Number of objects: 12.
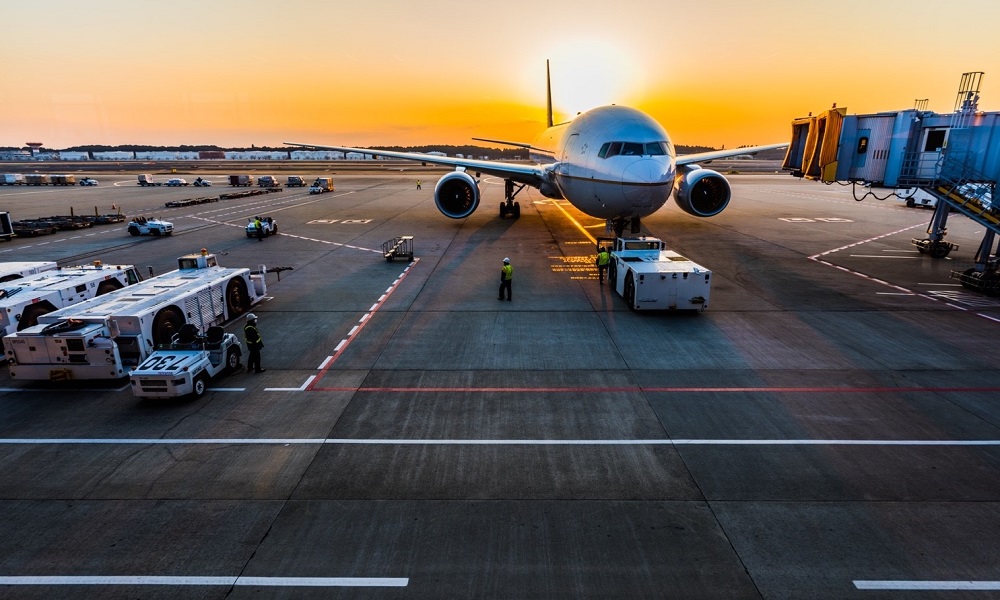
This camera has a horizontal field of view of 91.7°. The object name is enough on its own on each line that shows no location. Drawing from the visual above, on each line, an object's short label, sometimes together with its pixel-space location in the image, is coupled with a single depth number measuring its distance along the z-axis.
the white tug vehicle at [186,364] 11.49
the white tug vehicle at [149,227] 34.34
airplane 22.33
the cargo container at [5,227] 32.91
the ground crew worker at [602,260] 21.83
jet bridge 21.41
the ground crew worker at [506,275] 18.88
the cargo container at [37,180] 84.31
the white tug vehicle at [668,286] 17.67
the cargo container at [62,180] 82.69
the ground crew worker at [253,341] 12.93
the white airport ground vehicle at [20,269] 17.02
